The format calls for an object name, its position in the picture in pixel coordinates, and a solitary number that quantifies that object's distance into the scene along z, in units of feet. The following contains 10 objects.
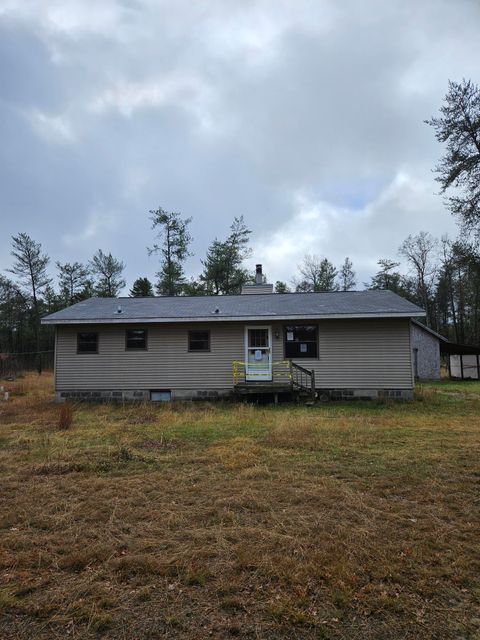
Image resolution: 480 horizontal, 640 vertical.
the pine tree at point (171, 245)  118.11
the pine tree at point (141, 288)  122.62
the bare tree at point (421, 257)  128.88
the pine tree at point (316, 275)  142.61
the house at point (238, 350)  44.52
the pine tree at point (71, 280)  134.72
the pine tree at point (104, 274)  137.80
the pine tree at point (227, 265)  118.11
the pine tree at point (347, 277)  148.66
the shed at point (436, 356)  76.43
